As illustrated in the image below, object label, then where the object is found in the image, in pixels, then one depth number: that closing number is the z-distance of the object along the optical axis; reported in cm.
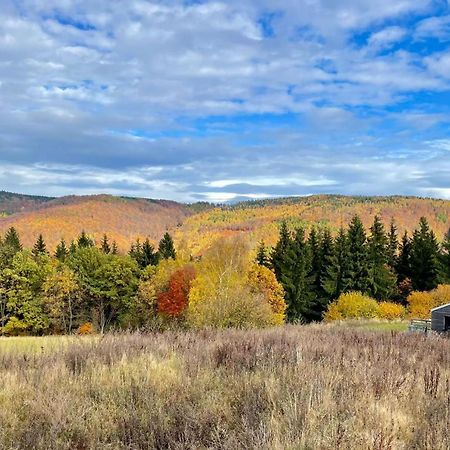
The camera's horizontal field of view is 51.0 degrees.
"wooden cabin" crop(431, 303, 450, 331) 3675
